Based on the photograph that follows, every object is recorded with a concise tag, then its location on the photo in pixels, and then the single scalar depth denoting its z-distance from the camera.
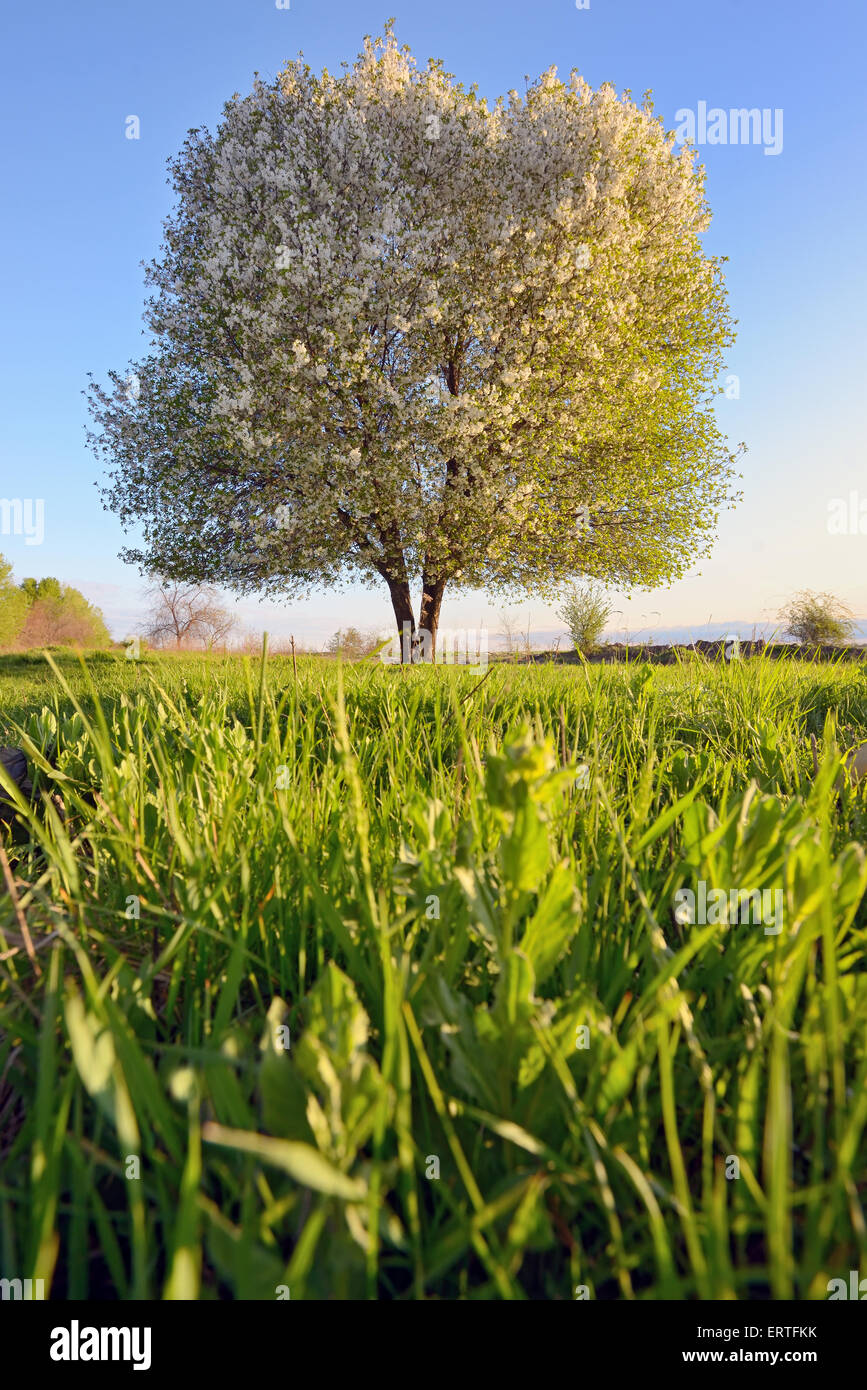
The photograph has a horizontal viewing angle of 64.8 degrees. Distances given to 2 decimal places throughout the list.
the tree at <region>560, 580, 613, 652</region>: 21.05
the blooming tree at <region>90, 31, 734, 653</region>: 14.16
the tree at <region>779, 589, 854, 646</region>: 19.91
